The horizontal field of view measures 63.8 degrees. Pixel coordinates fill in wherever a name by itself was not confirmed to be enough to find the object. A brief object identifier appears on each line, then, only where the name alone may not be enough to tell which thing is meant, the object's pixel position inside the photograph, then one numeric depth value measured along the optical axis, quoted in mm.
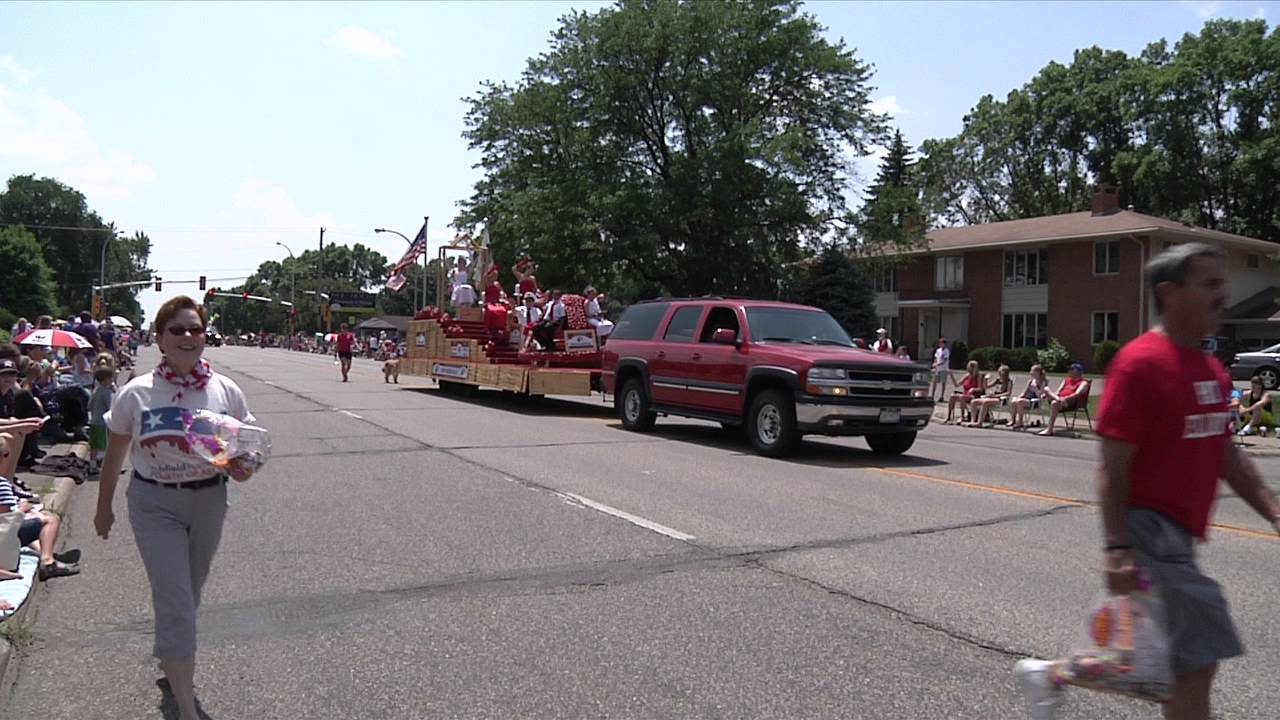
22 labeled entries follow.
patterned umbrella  15734
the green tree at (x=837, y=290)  41781
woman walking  4203
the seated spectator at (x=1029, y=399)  19859
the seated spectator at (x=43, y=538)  6918
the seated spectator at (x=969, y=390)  21156
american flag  25547
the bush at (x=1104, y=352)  38656
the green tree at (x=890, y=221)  39531
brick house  40188
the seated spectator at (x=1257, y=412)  17920
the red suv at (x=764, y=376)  12484
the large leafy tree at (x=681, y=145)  36906
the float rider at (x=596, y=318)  19875
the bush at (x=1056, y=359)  41469
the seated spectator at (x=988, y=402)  20516
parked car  33562
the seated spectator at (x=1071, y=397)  18672
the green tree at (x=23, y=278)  69312
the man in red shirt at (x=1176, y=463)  3229
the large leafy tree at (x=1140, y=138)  52281
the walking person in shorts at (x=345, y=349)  30719
